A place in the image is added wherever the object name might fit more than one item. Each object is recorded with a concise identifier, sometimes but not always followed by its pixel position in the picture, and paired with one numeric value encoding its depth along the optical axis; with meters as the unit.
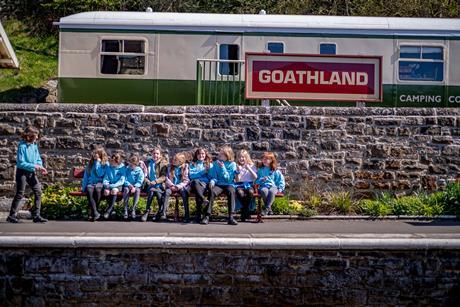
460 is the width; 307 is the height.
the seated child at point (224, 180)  10.19
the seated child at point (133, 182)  10.50
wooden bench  10.48
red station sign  12.54
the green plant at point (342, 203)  11.25
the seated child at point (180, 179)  10.43
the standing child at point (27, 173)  10.14
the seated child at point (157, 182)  10.52
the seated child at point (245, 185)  10.54
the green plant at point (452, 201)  11.15
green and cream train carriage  14.58
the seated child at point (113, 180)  10.45
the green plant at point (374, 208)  11.02
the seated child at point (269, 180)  10.53
